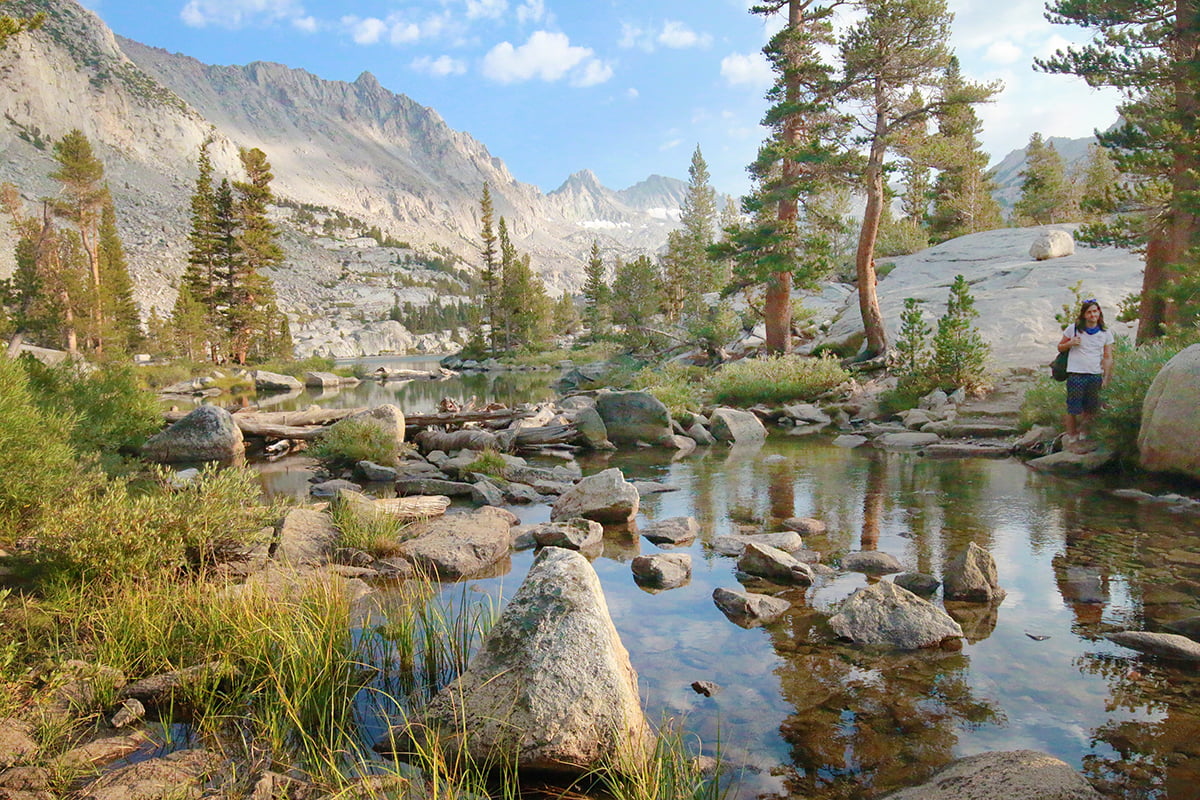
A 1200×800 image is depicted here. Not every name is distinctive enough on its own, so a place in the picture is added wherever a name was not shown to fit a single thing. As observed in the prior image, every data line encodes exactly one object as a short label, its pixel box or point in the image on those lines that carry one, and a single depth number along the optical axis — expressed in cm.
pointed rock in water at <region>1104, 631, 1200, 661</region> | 437
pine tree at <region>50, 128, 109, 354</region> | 4628
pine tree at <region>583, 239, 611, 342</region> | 6278
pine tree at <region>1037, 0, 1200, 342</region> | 1352
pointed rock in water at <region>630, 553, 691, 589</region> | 650
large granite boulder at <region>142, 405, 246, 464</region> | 1362
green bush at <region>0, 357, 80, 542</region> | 567
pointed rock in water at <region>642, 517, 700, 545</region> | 807
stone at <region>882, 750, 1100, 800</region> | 271
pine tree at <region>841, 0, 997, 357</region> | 1903
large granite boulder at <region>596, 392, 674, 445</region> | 1605
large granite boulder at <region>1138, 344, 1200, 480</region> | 846
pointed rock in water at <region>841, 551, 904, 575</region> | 653
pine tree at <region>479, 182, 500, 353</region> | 7338
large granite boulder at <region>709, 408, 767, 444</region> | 1606
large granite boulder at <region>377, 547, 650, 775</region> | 335
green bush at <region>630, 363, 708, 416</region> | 1908
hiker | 1035
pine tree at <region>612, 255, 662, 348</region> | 4853
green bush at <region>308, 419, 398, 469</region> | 1322
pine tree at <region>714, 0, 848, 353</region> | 2097
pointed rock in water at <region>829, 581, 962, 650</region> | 483
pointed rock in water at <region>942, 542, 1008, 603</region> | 563
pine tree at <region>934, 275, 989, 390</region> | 1623
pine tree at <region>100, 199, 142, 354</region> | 4931
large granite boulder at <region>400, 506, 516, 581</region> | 694
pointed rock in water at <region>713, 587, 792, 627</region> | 548
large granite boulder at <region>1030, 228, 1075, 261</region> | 2438
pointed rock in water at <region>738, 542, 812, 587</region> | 631
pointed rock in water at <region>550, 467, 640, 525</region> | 894
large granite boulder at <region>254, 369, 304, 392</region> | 4162
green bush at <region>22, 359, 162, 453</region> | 970
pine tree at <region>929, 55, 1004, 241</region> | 4338
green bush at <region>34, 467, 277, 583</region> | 513
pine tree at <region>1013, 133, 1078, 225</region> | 4581
